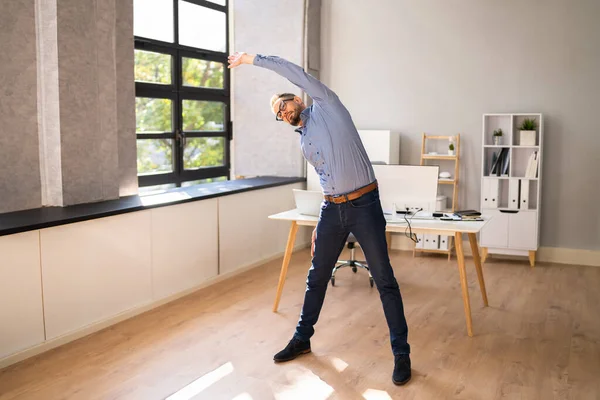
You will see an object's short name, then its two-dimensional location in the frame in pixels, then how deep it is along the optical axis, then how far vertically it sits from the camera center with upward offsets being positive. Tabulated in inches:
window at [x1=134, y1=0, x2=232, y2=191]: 248.4 +18.0
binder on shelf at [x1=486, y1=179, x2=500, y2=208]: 277.3 -22.4
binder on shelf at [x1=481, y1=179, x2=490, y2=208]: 278.8 -21.9
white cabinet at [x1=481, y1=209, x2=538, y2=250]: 270.8 -37.5
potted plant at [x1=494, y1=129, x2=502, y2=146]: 277.7 +1.0
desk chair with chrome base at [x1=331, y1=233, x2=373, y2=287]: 234.0 -44.9
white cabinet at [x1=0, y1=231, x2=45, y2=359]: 154.9 -37.9
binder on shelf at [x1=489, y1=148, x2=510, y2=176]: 277.0 -10.3
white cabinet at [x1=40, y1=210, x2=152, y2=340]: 167.3 -36.5
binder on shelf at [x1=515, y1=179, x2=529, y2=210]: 271.7 -22.6
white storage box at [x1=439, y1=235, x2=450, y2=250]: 281.4 -43.8
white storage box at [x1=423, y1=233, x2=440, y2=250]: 283.6 -44.3
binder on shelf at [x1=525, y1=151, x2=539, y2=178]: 269.4 -10.6
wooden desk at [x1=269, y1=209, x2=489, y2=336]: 180.7 -25.6
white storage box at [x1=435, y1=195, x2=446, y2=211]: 281.6 -27.5
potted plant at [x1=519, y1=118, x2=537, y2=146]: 269.0 +2.7
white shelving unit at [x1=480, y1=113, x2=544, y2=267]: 271.0 -22.0
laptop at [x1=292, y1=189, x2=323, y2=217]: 197.9 -19.2
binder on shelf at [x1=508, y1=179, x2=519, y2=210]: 273.6 -22.4
